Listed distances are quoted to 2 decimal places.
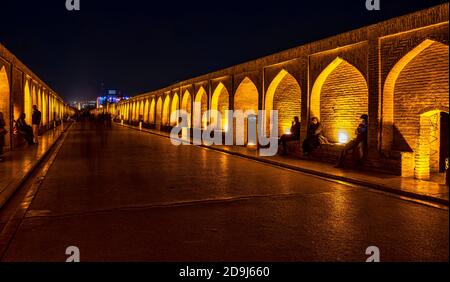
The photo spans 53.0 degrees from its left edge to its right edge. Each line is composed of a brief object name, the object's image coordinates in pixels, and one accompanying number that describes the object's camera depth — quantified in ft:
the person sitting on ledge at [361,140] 38.99
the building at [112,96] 497.46
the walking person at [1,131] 43.42
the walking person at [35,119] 67.87
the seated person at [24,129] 60.08
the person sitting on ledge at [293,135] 52.13
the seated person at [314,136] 47.19
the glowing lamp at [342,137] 45.69
